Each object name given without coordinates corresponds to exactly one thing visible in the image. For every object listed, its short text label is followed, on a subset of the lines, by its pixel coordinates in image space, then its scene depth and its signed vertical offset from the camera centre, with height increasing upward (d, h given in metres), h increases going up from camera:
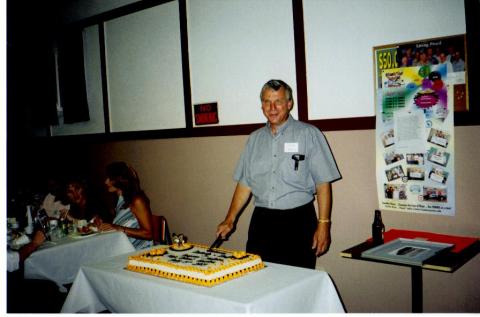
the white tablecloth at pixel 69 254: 2.82 -0.74
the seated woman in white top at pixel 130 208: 3.33 -0.47
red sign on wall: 3.86 +0.33
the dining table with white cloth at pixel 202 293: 1.73 -0.67
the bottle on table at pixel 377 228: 2.58 -0.57
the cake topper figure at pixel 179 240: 2.42 -0.54
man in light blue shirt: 2.71 -0.30
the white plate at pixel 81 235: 3.15 -0.64
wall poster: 2.60 +0.10
